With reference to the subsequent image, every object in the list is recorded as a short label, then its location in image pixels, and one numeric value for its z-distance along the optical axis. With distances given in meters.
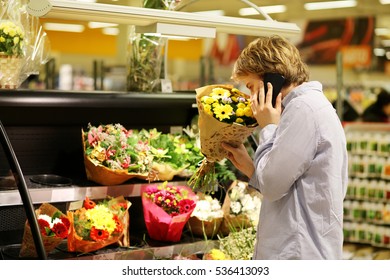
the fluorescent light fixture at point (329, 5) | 14.44
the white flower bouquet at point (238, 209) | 3.60
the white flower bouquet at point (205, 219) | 3.47
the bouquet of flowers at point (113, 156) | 3.10
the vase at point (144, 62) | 3.76
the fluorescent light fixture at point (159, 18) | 2.82
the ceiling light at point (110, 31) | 20.94
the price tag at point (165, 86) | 3.79
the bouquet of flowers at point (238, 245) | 3.35
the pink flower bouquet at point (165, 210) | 3.24
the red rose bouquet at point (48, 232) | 2.84
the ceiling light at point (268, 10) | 15.44
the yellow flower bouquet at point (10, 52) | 2.96
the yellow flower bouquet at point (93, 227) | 2.91
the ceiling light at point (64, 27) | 19.88
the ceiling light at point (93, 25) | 19.48
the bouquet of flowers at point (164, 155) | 3.31
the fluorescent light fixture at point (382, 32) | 15.82
